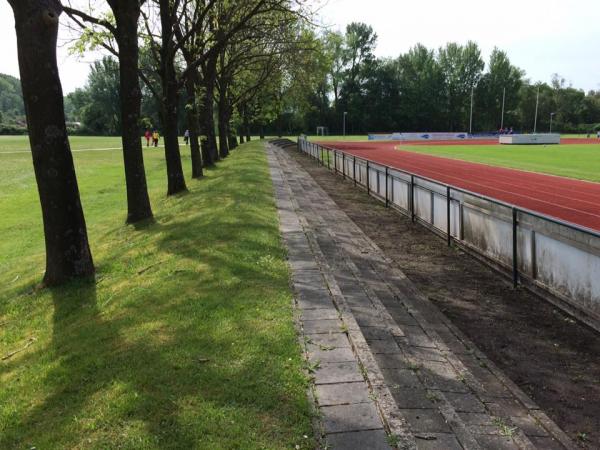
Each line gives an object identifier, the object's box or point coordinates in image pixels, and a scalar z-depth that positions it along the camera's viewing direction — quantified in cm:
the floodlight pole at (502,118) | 10400
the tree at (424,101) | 10419
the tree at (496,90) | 10608
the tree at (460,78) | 10538
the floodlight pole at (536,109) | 10310
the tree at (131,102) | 1129
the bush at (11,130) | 9638
